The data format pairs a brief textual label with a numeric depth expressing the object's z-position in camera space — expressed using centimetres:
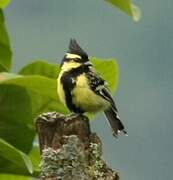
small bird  413
